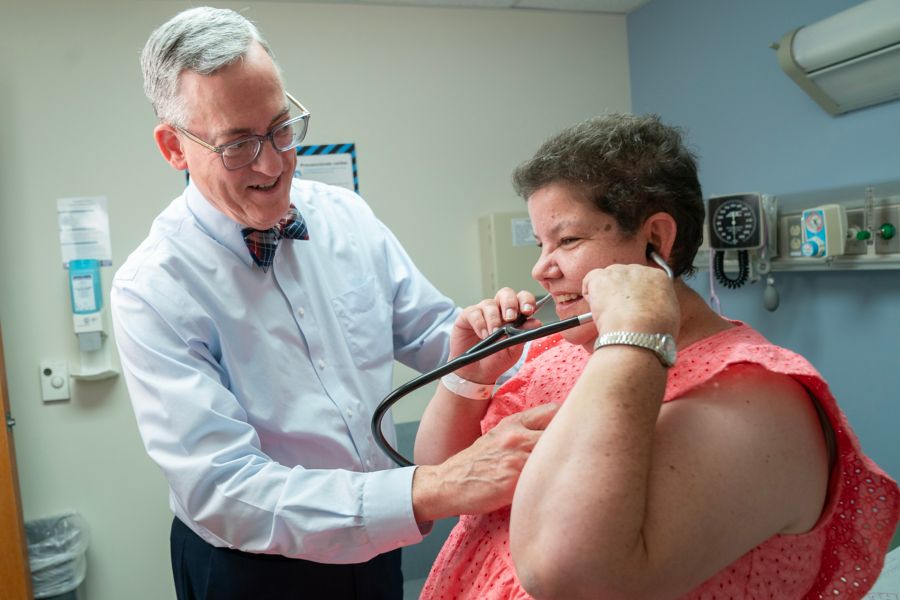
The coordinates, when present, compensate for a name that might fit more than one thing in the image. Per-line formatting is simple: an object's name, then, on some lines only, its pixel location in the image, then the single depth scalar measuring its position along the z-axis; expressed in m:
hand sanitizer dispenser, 2.57
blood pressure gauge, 2.37
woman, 0.77
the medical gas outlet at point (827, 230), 2.12
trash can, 2.51
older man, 1.12
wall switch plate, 2.57
